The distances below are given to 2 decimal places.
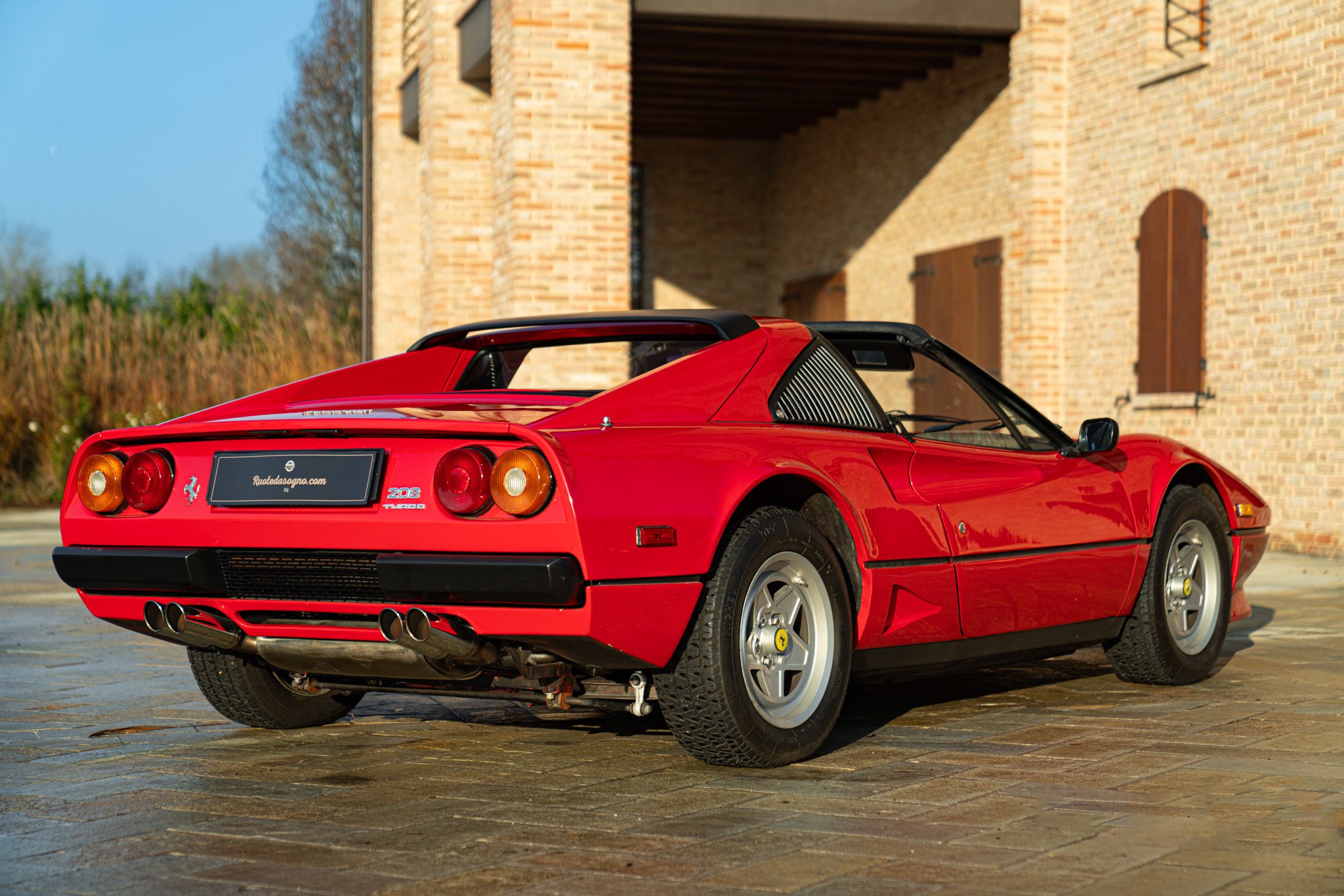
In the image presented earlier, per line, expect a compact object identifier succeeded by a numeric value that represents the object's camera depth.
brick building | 12.21
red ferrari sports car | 3.97
